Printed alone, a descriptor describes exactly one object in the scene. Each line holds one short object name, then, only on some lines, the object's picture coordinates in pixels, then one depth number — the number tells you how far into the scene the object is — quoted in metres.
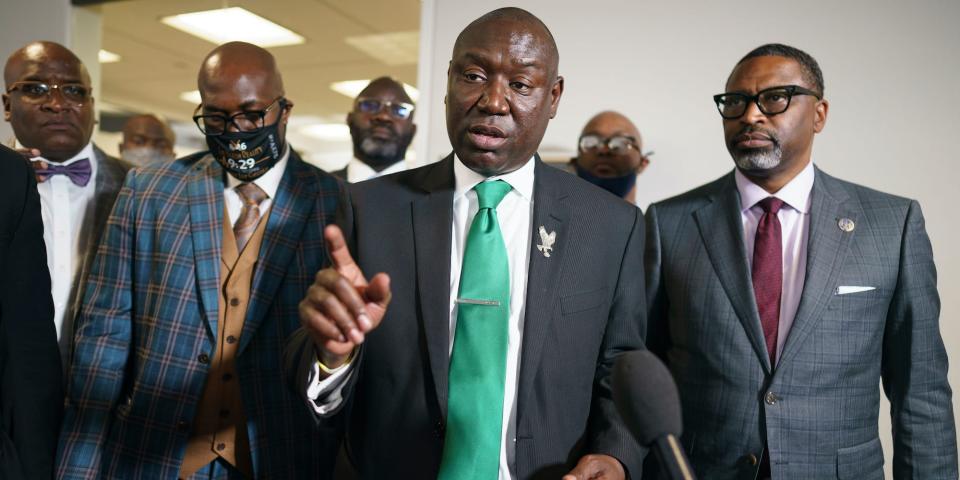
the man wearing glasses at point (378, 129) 3.53
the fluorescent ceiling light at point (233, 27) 5.21
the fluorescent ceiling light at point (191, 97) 8.35
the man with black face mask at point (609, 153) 3.64
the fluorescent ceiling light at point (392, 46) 4.71
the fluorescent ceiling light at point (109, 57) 6.52
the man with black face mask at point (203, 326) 1.86
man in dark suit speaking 1.41
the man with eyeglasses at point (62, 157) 2.38
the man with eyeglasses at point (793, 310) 1.84
